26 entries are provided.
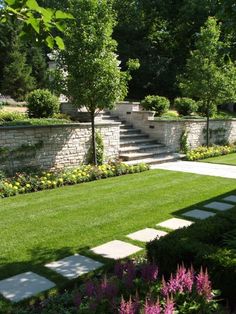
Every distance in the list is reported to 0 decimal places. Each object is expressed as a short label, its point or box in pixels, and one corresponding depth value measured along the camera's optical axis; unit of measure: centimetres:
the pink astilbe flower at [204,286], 305
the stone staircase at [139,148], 1216
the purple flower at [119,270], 368
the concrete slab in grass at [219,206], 698
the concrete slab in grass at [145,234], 550
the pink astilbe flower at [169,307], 260
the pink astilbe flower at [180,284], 307
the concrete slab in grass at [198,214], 650
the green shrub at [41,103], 1112
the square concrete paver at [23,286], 389
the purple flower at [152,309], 253
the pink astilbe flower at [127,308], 259
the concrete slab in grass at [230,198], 759
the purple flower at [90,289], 314
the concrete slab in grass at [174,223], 600
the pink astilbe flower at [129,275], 334
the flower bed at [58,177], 841
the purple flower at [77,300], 306
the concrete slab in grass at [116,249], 492
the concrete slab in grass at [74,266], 443
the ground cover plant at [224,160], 1273
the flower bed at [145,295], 281
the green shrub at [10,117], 1052
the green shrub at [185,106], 1680
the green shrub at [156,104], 1544
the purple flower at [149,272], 341
